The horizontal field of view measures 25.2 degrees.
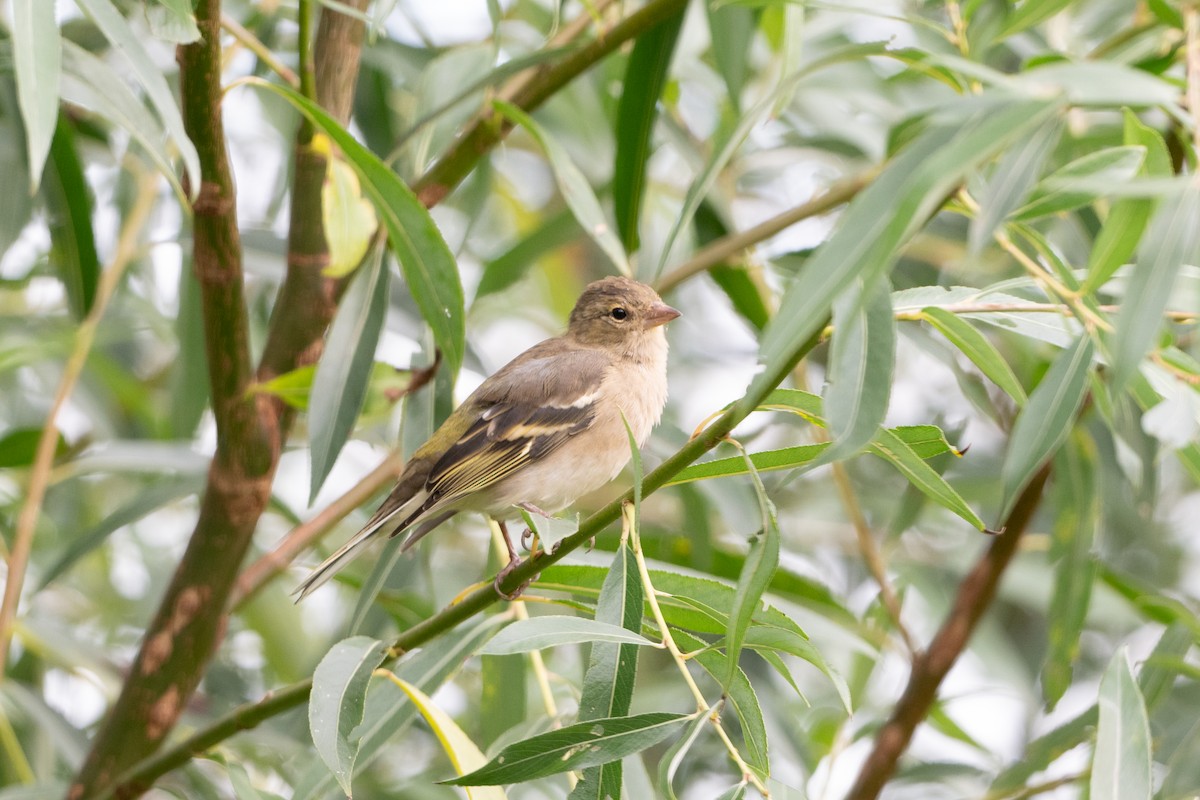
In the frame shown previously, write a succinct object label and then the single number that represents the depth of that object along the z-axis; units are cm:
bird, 657
